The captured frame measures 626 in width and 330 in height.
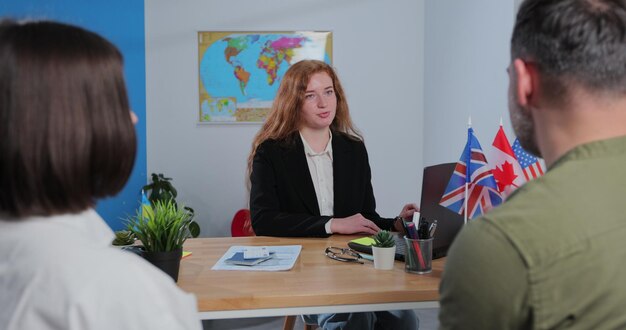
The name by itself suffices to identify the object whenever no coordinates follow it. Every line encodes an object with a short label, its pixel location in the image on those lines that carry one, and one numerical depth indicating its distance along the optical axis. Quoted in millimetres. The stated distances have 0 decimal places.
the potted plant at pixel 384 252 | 1599
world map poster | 4539
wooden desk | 1355
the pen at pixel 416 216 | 1969
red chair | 4070
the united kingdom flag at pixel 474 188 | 1726
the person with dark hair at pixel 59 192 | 651
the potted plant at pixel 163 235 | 1443
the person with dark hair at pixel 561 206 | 702
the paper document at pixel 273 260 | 1617
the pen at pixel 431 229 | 1568
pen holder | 1553
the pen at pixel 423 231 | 1569
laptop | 1782
